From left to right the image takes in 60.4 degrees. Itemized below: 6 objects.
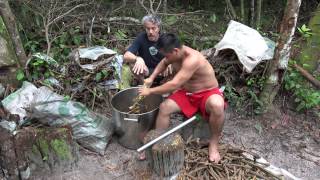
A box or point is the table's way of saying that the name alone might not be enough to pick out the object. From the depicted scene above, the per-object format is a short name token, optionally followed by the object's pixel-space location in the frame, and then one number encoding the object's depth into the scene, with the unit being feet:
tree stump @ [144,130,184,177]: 7.64
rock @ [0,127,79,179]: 7.50
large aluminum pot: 8.58
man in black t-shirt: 9.31
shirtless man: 7.96
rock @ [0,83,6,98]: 9.42
